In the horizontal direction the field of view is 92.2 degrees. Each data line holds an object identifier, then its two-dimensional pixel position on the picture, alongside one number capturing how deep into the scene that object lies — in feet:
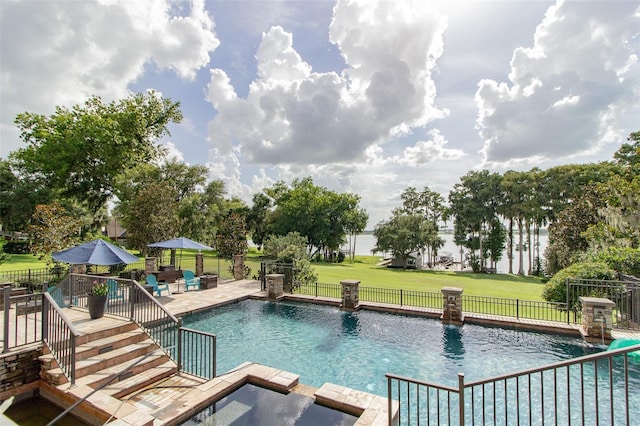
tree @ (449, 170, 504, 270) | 127.44
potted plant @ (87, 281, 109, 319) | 25.45
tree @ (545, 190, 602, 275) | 74.79
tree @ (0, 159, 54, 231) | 89.97
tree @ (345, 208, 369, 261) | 156.79
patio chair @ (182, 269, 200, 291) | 50.29
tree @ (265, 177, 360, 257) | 146.51
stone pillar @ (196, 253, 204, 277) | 64.56
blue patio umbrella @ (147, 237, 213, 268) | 50.52
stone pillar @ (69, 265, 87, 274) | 49.13
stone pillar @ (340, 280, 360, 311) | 41.98
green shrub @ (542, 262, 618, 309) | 34.99
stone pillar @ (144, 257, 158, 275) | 56.95
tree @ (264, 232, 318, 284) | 53.47
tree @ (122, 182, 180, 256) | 60.44
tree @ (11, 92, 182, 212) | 74.28
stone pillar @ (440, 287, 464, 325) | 36.65
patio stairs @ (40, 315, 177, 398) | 19.06
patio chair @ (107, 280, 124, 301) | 28.60
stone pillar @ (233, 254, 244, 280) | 63.16
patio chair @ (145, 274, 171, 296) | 44.33
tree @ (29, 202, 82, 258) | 47.33
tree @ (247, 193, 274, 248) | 166.40
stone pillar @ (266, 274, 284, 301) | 47.42
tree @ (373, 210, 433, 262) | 134.72
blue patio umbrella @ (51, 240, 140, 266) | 31.73
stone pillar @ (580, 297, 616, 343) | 29.68
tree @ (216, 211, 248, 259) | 65.16
